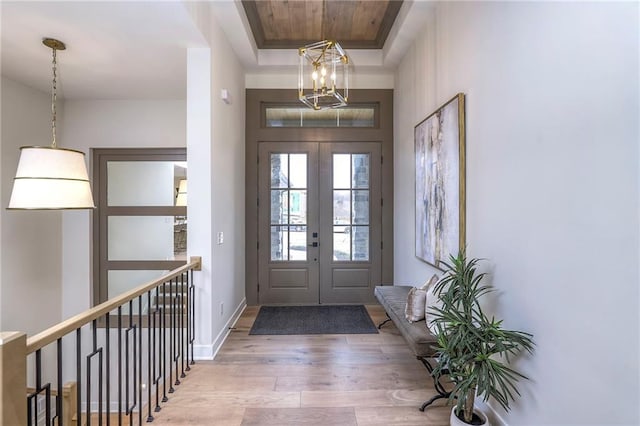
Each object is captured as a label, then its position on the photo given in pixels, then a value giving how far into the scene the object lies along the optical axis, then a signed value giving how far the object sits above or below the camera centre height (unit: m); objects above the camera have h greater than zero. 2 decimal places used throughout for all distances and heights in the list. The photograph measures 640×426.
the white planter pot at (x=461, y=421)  1.91 -1.21
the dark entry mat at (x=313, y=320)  3.77 -1.33
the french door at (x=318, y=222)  4.77 -0.14
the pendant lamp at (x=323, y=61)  2.66 +1.24
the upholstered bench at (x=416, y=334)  2.33 -0.91
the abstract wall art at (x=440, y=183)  2.53 +0.26
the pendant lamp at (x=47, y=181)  2.48 +0.24
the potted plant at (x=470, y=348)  1.74 -0.74
